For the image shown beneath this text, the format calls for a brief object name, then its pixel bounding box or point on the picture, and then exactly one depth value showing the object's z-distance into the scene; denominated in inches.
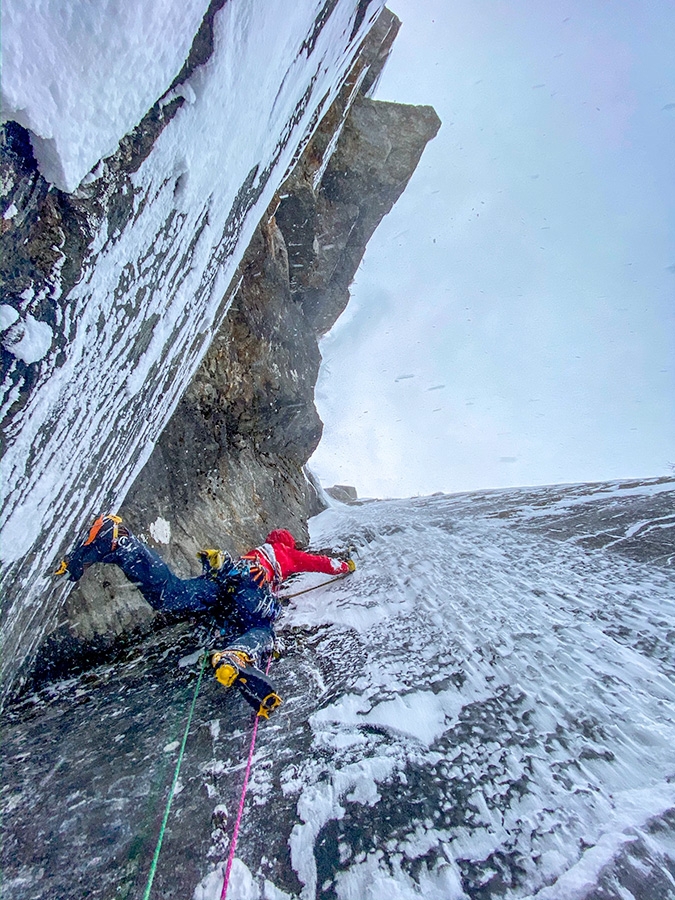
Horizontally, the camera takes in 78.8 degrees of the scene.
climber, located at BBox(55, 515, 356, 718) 129.3
